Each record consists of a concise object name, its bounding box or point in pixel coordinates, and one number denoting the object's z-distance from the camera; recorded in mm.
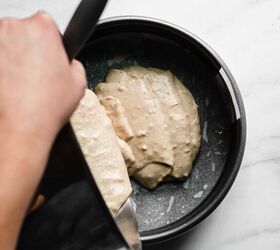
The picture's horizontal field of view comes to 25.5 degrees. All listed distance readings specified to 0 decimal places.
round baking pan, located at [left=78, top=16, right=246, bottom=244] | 923
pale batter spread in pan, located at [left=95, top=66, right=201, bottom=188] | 944
